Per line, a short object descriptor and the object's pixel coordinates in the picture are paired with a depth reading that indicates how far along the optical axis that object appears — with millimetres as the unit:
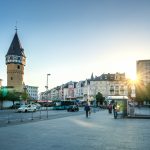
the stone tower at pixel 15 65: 73147
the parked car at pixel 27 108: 32678
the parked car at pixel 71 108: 36987
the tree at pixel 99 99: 76801
